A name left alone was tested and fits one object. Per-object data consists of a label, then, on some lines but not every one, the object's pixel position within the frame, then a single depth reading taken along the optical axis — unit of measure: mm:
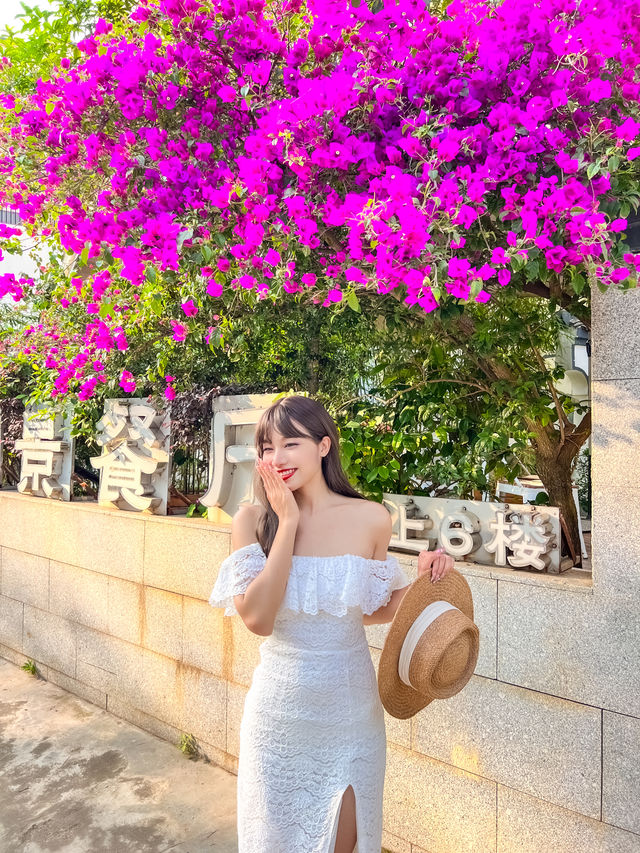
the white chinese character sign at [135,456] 4035
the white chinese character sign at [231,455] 3586
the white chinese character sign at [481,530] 2504
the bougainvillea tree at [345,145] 1660
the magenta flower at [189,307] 2219
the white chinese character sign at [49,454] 4773
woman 1737
